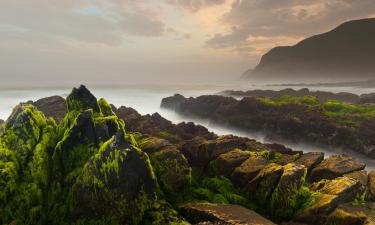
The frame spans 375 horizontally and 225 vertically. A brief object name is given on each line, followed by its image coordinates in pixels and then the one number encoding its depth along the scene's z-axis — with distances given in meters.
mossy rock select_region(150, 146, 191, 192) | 12.52
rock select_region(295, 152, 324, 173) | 15.95
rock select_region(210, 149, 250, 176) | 14.53
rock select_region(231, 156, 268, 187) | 13.56
